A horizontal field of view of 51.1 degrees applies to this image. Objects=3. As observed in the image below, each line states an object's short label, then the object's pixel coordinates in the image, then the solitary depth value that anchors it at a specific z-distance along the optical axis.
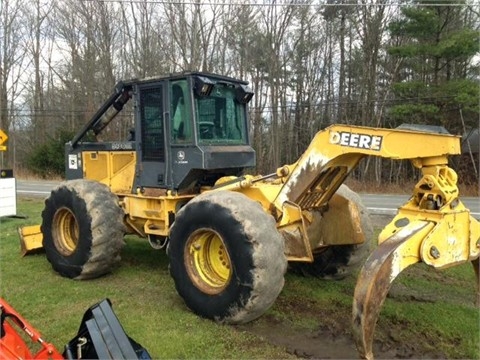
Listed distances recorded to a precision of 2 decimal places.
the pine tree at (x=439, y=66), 21.23
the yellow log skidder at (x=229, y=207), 3.87
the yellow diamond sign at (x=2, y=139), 12.13
